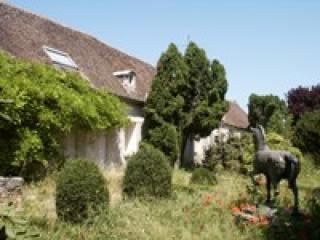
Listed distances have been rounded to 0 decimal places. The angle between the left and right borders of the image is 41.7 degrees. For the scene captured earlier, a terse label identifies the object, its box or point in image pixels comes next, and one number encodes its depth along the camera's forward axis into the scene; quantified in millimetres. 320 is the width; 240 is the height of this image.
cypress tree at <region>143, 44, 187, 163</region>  16766
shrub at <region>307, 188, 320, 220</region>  6797
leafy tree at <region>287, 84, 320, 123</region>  32781
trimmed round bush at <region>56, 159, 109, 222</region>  7875
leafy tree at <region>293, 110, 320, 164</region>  21016
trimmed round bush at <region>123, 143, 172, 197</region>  9898
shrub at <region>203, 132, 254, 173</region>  19422
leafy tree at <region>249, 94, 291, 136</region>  25906
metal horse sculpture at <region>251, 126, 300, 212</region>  7973
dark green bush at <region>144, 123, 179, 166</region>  16641
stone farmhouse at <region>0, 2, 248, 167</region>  14000
